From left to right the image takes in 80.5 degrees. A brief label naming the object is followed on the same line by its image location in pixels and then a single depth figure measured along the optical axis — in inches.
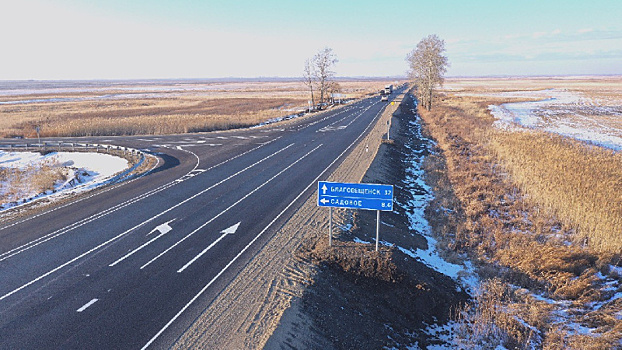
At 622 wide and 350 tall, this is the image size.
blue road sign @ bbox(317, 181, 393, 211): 388.2
